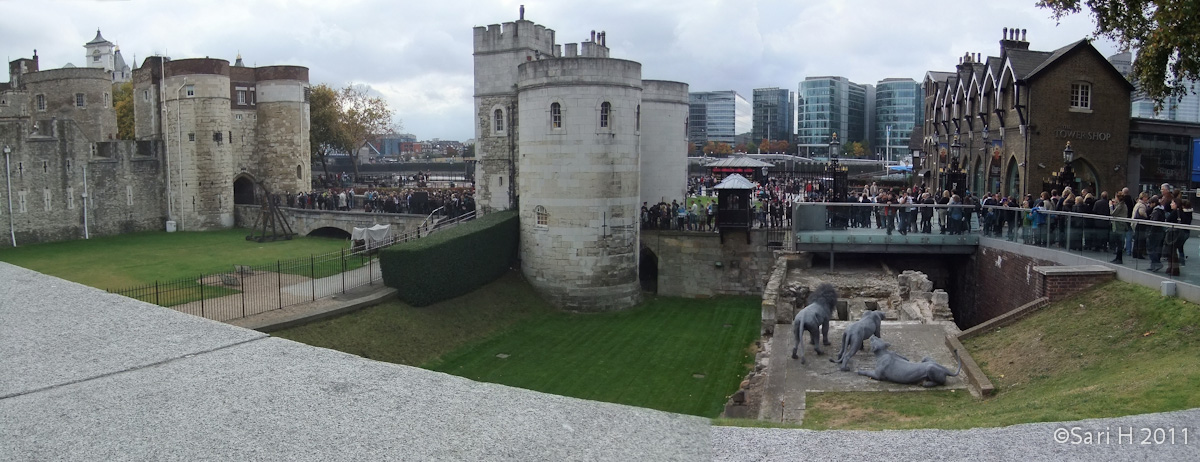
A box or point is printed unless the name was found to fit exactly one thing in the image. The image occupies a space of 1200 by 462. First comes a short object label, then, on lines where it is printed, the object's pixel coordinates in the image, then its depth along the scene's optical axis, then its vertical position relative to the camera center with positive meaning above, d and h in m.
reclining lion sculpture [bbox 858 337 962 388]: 12.37 -3.01
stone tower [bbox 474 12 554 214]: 32.91 +2.83
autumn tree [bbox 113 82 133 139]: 61.43 +3.97
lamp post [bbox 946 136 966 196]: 27.42 -0.40
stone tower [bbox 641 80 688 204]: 39.00 +1.47
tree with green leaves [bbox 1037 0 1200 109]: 14.76 +2.47
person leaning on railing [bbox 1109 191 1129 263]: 15.66 -1.30
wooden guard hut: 31.80 -1.53
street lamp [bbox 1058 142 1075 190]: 24.66 -0.21
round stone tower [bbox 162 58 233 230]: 43.66 +1.93
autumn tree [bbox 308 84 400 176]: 61.59 +3.75
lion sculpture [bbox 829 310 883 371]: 13.84 -2.75
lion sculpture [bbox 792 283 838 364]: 14.91 -2.63
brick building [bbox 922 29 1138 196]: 30.73 +1.91
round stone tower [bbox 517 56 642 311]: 28.73 -0.15
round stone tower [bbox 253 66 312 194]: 46.88 +2.56
